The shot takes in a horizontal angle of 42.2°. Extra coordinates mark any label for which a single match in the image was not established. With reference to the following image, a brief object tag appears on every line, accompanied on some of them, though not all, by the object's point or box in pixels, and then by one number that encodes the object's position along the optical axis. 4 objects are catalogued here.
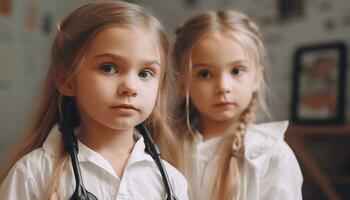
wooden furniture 2.26
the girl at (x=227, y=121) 1.07
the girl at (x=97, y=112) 0.84
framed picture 2.38
